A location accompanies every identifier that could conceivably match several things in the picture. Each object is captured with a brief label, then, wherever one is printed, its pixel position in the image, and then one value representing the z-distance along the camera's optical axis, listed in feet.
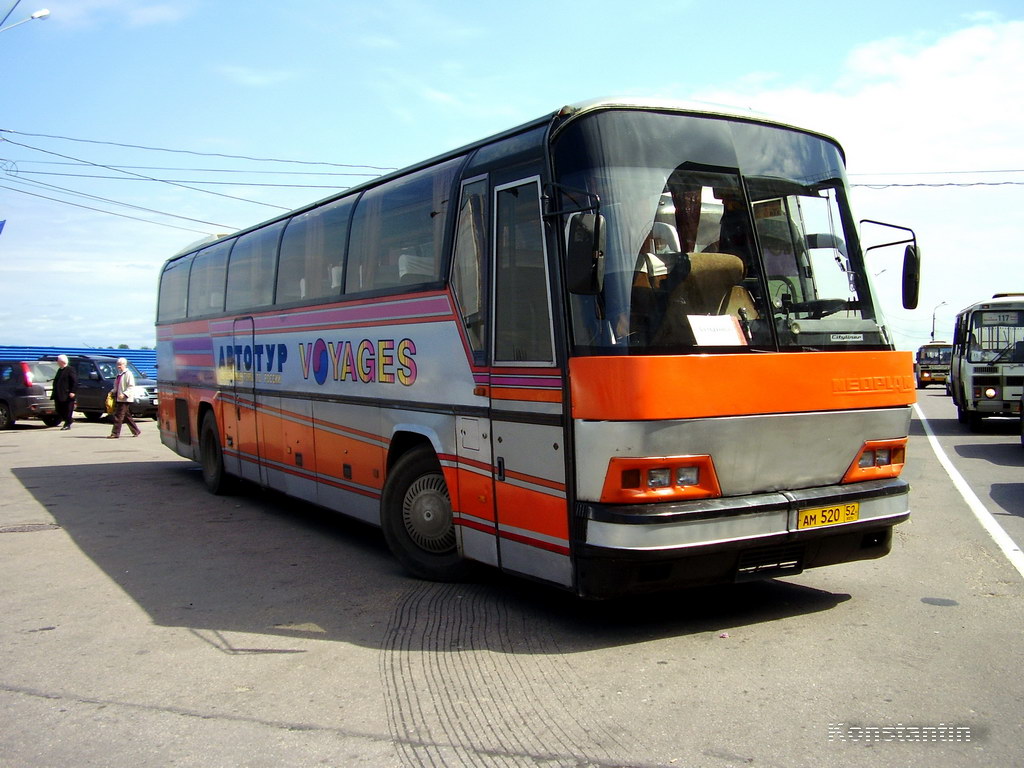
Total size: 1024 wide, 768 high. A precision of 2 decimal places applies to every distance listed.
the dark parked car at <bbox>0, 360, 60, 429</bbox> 87.56
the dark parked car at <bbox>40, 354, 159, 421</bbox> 94.22
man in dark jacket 84.12
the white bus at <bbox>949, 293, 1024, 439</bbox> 66.18
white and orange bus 18.35
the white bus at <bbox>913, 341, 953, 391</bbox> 163.02
